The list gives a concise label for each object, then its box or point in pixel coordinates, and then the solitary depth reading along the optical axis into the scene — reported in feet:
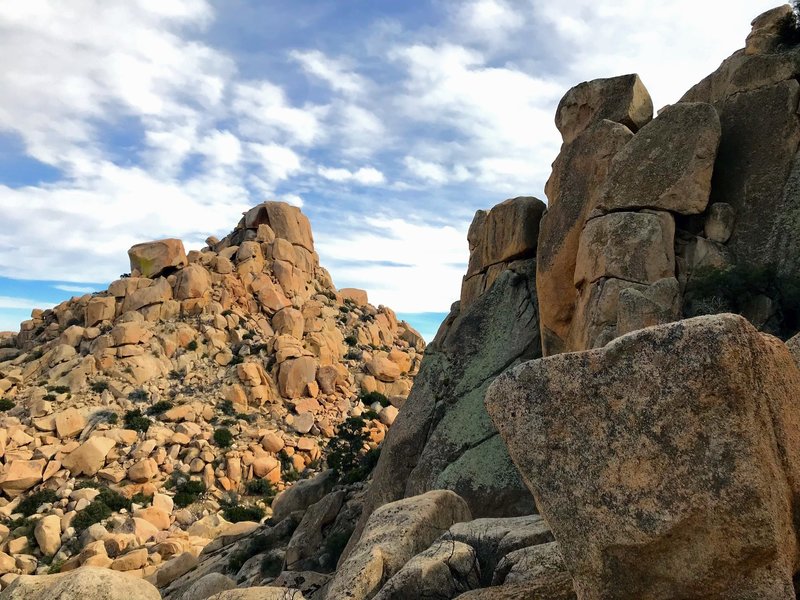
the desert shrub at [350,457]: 96.17
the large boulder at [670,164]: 53.78
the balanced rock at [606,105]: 65.31
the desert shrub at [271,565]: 80.07
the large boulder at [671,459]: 16.96
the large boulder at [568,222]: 62.08
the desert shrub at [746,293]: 46.29
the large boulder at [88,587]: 34.76
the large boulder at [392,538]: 28.71
